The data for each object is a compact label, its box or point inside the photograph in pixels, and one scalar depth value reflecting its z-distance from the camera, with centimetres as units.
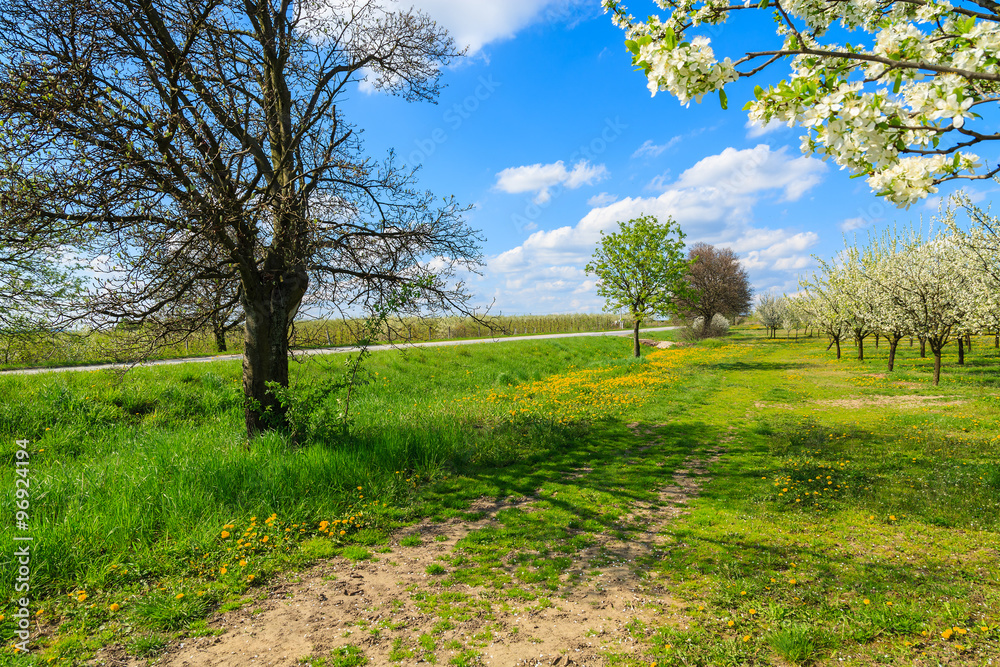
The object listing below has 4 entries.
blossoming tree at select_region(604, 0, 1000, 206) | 321
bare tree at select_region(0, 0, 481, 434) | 525
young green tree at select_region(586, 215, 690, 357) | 2489
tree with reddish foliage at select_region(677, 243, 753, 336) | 4700
